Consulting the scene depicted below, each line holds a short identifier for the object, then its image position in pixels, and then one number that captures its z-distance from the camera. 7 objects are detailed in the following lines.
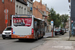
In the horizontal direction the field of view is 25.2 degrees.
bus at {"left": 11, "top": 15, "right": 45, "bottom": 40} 17.17
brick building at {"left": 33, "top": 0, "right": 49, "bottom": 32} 64.30
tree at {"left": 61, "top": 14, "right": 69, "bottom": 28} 97.20
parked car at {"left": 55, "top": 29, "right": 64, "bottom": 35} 37.72
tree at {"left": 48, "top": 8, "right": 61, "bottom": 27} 65.62
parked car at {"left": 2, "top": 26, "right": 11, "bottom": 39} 21.66
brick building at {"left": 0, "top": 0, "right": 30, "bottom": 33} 34.97
